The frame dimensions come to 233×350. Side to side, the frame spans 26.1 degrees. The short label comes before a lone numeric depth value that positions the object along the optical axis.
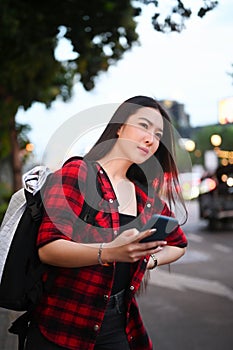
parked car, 12.48
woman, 1.58
